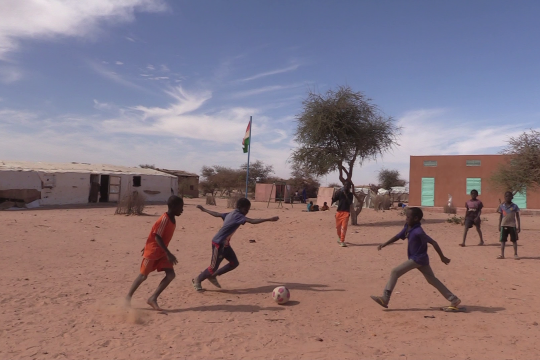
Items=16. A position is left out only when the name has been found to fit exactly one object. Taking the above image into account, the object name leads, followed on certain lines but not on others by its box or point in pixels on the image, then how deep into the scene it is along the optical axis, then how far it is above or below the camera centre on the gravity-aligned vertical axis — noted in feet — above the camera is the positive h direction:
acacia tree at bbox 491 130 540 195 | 53.98 +5.11
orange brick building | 98.94 +5.82
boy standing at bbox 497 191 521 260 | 33.24 -1.16
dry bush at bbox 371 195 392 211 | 83.97 -0.13
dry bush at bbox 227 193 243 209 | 87.06 -1.34
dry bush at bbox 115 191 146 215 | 63.87 -1.90
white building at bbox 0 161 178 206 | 76.38 +1.58
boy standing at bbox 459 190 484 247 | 38.65 -0.53
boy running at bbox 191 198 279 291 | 21.04 -2.38
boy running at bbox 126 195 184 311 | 18.08 -2.40
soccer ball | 19.79 -4.37
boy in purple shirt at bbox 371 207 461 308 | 18.74 -2.40
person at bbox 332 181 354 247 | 38.58 -1.01
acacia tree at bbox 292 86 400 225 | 55.93 +8.75
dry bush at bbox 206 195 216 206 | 97.30 -1.24
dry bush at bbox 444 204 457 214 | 85.67 -1.00
